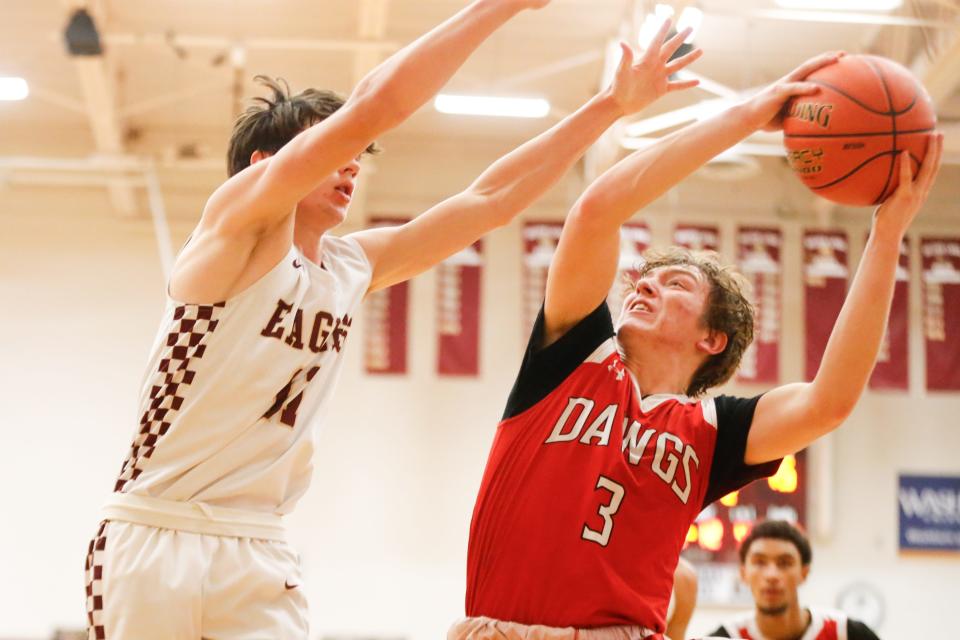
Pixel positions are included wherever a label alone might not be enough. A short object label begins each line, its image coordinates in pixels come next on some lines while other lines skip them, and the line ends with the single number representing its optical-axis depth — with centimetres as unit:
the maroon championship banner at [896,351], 1338
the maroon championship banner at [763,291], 1352
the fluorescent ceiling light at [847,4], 959
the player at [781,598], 605
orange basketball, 326
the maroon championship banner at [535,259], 1346
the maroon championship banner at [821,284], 1348
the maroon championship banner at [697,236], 1355
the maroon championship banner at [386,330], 1361
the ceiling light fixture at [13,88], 1114
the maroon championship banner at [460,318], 1359
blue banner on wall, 1375
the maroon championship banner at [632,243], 1267
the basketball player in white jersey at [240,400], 283
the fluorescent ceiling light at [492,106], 1120
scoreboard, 1296
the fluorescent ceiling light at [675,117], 1138
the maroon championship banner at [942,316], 1355
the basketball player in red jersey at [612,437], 305
